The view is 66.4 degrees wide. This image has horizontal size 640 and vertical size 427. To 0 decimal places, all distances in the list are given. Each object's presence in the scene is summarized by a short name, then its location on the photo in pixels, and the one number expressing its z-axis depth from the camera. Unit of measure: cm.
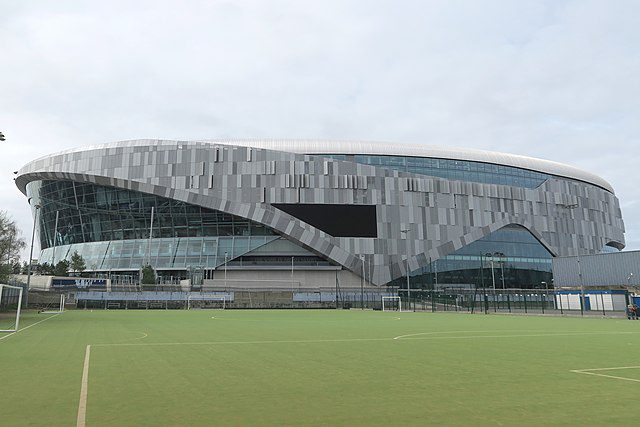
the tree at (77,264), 8800
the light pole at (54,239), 10112
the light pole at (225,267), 8790
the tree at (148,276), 8179
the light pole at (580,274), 6268
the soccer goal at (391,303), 6462
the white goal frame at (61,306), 5197
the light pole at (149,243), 8762
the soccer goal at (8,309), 2821
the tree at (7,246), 4103
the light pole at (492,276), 8829
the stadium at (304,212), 8656
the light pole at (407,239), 8156
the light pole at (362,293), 7073
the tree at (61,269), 8946
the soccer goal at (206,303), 6950
